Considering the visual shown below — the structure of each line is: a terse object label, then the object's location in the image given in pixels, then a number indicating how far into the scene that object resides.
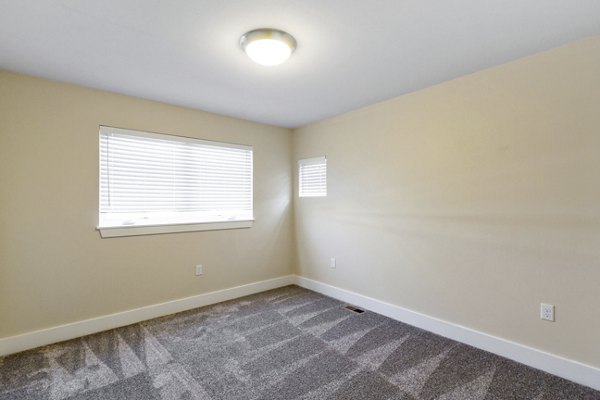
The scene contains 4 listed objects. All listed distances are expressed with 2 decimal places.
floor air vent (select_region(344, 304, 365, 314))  3.24
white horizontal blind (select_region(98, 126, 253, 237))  2.87
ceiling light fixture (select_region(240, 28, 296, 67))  1.83
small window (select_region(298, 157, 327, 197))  3.85
